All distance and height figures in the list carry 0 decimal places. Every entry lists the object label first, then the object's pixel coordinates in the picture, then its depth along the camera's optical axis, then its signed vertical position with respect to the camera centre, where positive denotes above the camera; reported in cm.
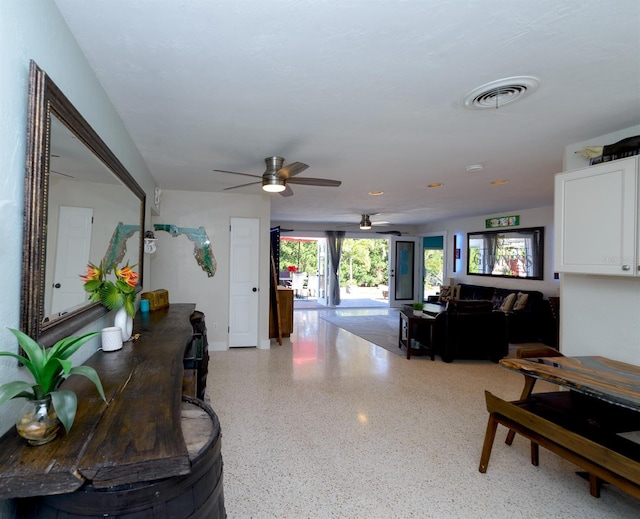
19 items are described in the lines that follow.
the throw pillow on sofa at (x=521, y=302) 625 -61
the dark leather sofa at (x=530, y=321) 605 -91
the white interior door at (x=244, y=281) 532 -29
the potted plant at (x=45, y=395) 94 -38
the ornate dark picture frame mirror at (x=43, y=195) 112 +21
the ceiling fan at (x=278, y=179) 329 +79
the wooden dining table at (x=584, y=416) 166 -86
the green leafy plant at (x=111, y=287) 184 -15
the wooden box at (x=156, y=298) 349 -38
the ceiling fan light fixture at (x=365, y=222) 763 +94
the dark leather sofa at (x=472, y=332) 491 -92
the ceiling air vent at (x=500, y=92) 190 +100
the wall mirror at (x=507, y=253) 670 +30
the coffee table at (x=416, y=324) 497 -87
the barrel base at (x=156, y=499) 87 -62
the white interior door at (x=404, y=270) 1016 -14
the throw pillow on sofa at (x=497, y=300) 688 -66
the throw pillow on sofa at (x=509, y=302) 650 -64
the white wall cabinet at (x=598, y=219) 224 +34
